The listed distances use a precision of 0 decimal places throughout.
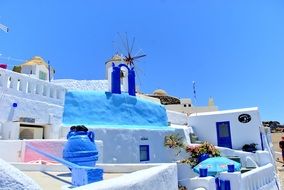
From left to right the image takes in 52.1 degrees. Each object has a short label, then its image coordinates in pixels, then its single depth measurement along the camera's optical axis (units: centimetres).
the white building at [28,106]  1317
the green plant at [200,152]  1765
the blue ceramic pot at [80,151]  755
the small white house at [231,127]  2225
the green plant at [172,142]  1919
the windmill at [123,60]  2559
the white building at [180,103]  3406
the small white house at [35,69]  2828
